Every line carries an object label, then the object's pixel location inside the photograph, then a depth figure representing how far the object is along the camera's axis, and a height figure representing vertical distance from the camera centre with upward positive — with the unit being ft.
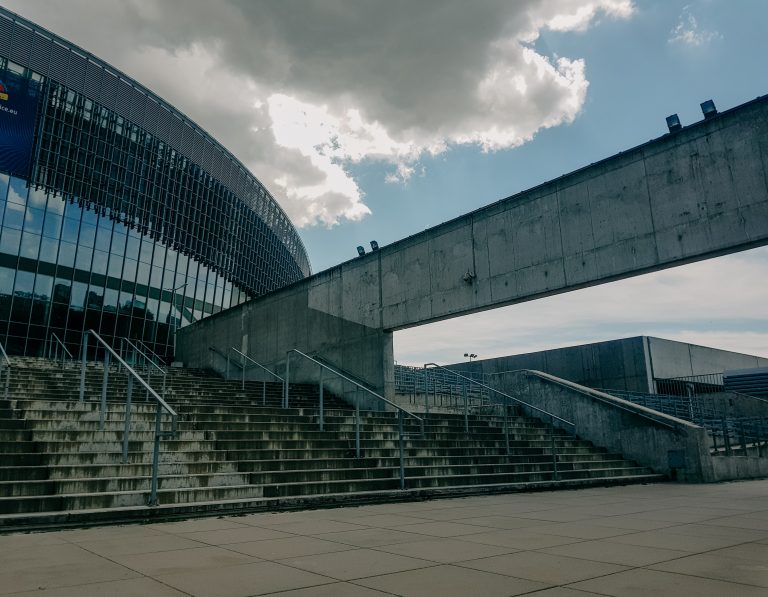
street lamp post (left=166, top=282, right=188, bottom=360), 114.07 +27.92
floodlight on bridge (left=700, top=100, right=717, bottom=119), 35.88 +20.07
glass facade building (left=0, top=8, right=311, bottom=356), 94.38 +42.93
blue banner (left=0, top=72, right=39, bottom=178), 93.20 +50.98
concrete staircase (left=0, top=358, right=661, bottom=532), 21.35 -0.55
